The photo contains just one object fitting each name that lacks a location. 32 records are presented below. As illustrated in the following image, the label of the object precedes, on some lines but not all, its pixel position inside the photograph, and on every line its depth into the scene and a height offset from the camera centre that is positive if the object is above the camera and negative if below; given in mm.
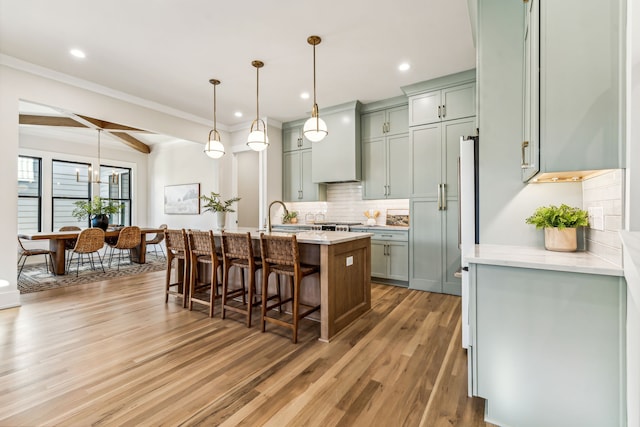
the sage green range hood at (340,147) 4859 +1160
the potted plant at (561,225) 1750 -69
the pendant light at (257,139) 3430 +883
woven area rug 4441 -1074
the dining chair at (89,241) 5059 -478
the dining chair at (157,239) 6670 -584
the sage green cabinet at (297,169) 5598 +891
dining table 4785 -498
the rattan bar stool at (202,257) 3150 -496
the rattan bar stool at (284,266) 2523 -488
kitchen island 2568 -593
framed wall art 7379 +390
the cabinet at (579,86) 1260 +589
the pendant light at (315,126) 3098 +946
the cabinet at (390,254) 4324 -623
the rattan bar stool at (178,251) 3457 -463
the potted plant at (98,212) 5816 +45
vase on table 5816 -138
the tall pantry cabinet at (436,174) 3918 +566
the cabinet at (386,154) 4582 +979
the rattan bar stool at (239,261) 2855 -503
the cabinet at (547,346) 1272 -634
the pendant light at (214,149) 3807 +855
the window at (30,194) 6328 +440
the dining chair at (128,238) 5672 -483
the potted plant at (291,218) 5699 -82
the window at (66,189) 6816 +602
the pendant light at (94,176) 6395 +862
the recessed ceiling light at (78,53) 3295 +1854
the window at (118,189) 7754 +686
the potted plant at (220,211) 3586 +37
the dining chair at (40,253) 4816 -653
